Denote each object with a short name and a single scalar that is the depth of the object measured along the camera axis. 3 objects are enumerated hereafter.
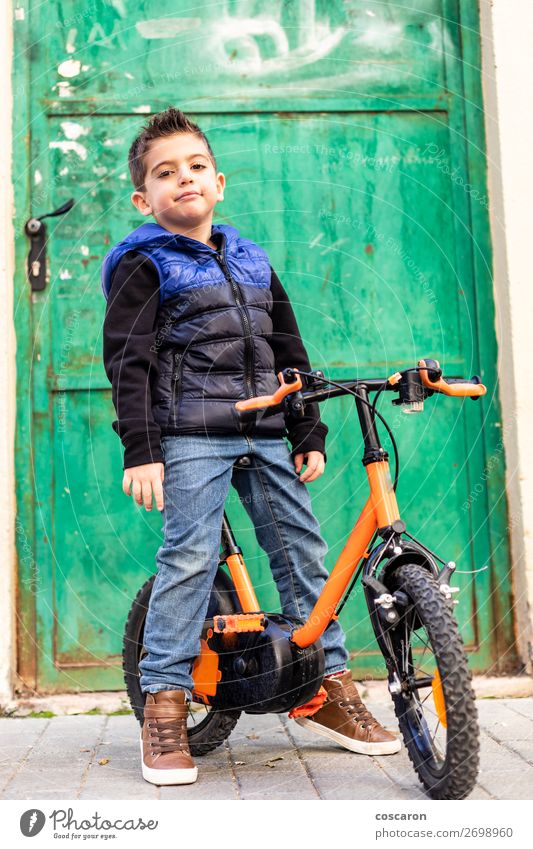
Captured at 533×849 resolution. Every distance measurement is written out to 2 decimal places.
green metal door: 3.80
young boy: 2.78
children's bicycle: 2.29
